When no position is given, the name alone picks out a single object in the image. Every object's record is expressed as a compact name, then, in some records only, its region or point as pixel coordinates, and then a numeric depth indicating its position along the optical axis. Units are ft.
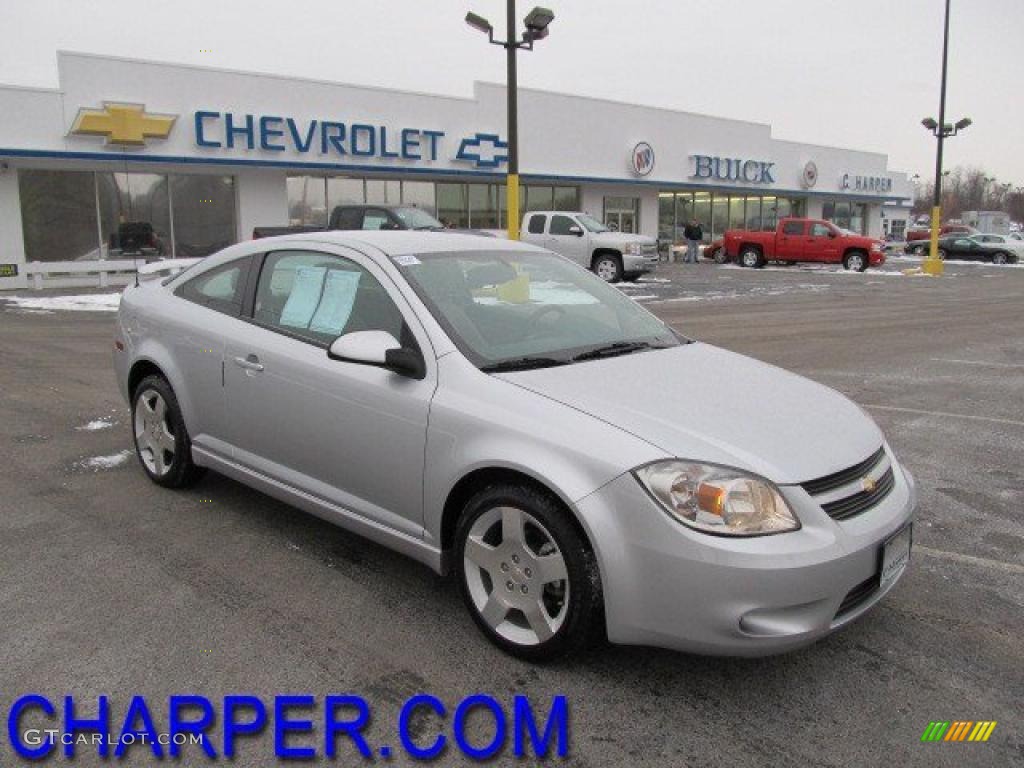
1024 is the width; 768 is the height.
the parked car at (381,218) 60.13
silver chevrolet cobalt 9.11
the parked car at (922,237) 151.86
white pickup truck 72.79
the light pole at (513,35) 52.21
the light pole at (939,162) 98.82
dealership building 67.05
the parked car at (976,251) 130.21
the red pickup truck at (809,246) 98.02
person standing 108.17
